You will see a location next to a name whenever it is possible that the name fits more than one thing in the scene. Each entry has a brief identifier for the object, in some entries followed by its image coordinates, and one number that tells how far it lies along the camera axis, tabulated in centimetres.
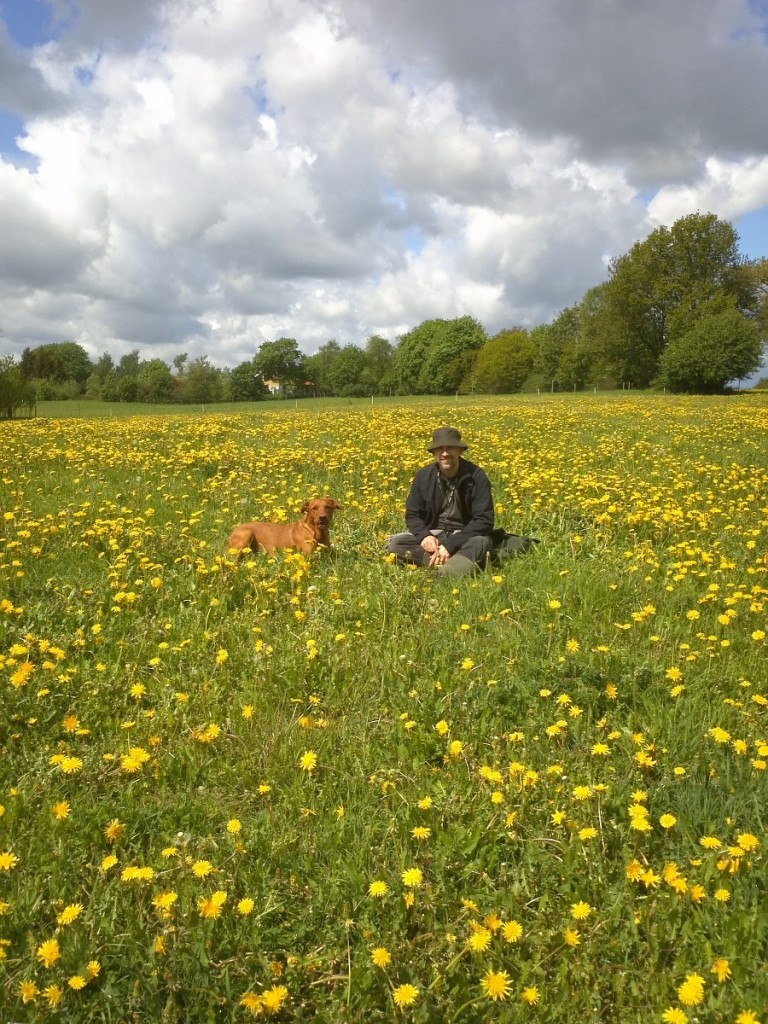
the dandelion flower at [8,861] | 232
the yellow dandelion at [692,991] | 187
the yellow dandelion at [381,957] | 205
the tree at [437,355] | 8138
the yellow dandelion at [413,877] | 226
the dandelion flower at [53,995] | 194
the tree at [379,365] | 9444
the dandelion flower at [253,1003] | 193
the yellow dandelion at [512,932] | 211
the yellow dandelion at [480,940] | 209
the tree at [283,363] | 9831
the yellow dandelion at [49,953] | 201
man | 586
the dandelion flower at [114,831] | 257
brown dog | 606
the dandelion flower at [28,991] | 192
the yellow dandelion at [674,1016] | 187
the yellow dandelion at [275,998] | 193
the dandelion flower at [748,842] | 233
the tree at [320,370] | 10344
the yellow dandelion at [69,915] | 213
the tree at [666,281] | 5034
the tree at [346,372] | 9831
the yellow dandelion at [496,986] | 196
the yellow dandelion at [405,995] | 196
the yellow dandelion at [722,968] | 194
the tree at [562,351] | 7644
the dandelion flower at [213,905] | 215
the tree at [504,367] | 7375
